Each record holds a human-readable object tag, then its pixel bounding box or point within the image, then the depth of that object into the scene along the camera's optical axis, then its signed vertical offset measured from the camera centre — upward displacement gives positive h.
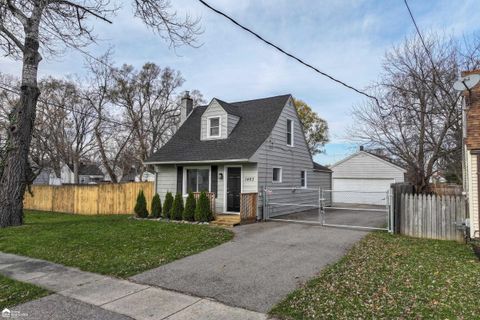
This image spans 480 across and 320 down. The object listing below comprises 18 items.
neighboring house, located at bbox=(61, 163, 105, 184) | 51.34 -0.19
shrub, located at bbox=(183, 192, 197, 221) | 12.52 -1.41
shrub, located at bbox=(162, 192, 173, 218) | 13.23 -1.31
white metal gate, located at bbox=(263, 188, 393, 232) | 12.02 -1.81
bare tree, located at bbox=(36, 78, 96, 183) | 26.27 +4.35
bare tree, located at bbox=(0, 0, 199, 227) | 10.08 +2.06
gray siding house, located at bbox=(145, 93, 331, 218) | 13.34 +1.01
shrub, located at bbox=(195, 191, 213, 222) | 12.18 -1.39
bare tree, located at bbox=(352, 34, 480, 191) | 13.48 +3.07
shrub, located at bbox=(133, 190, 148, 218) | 13.99 -1.57
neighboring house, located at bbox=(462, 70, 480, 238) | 8.17 +0.33
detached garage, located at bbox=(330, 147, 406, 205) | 22.97 +0.02
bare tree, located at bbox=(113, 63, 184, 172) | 28.47 +6.88
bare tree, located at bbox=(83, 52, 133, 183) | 26.52 +4.93
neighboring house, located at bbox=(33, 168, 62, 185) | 45.91 -0.82
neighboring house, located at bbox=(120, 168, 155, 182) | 42.74 -0.36
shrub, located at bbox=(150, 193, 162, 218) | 13.72 -1.47
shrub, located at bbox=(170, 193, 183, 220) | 12.85 -1.43
